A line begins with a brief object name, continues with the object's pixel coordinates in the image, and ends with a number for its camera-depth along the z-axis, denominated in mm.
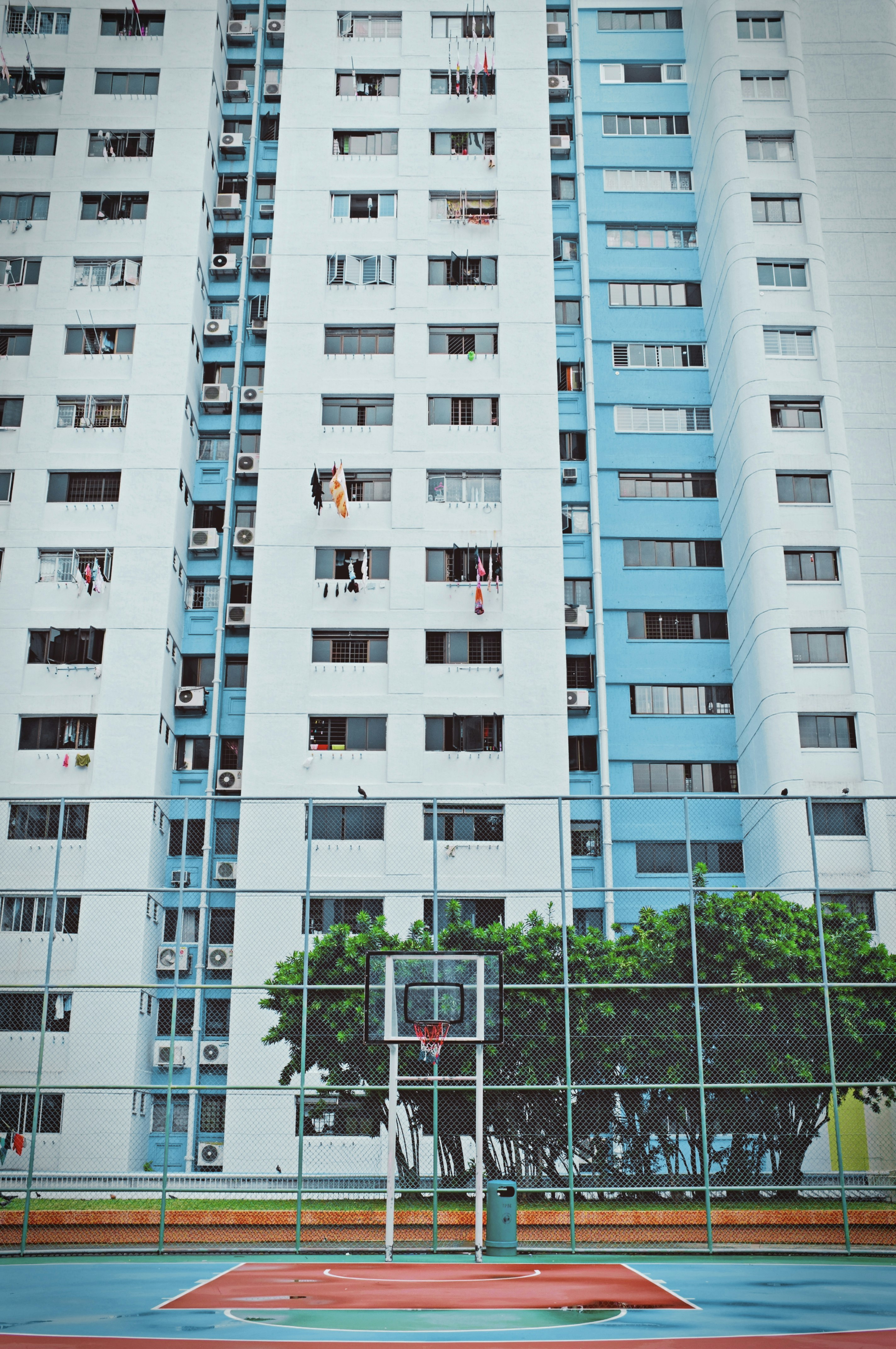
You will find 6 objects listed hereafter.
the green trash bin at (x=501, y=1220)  16031
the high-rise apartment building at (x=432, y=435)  28719
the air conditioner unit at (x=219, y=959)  27109
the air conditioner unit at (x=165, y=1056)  22352
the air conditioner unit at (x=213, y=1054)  26328
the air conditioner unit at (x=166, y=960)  26656
